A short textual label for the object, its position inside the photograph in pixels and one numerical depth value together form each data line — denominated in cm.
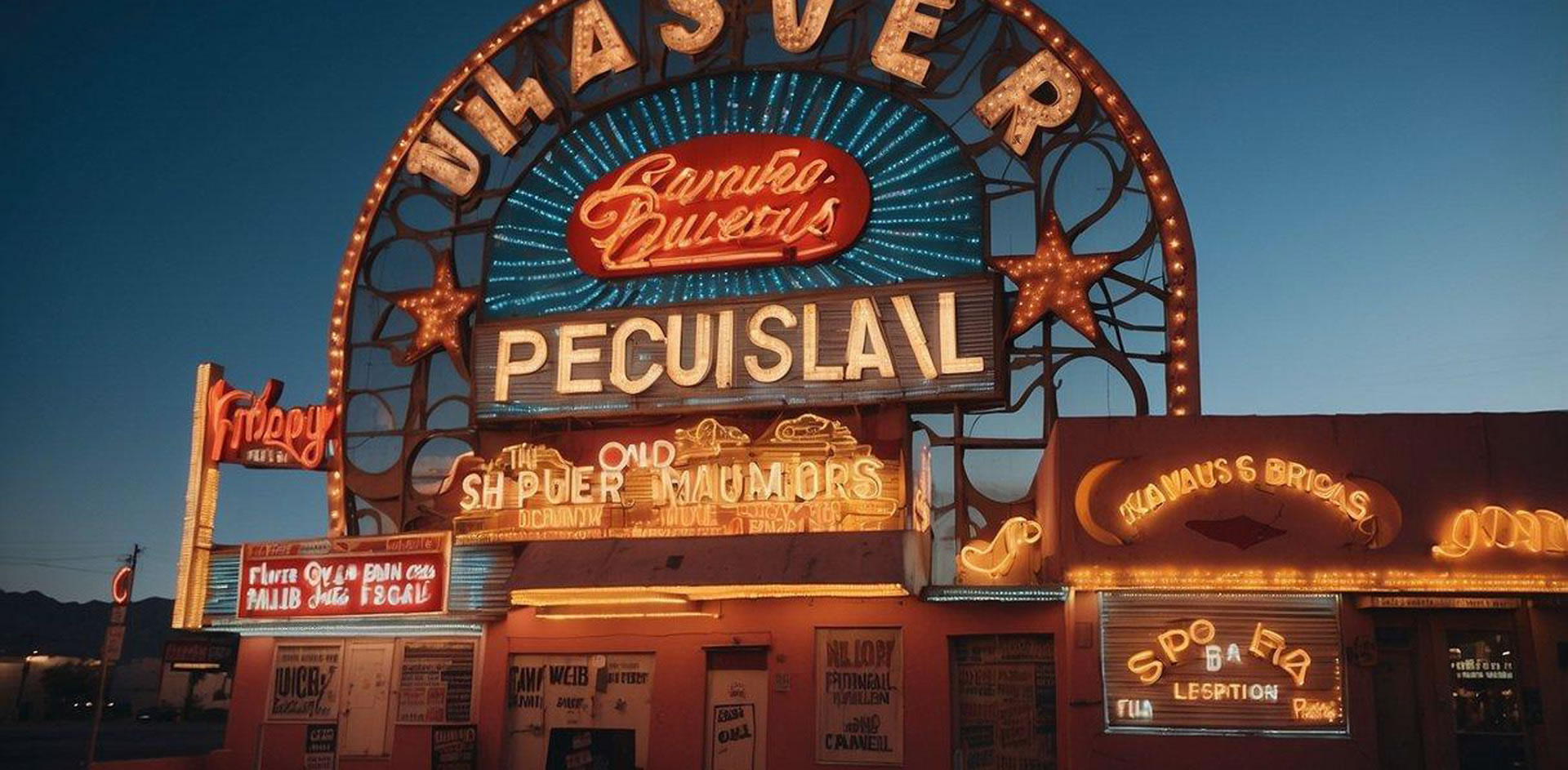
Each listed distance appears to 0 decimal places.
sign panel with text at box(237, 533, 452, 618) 1955
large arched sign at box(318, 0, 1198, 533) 1969
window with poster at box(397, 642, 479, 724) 2067
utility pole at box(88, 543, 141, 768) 2028
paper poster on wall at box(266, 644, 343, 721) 2153
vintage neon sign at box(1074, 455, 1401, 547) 1490
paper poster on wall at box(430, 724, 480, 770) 1858
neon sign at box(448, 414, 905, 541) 1845
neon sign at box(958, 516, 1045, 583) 1812
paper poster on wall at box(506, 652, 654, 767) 1964
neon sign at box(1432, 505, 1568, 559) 1452
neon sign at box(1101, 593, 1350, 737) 1488
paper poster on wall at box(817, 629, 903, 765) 1825
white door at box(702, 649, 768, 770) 1870
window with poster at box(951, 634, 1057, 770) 1766
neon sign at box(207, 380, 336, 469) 2158
